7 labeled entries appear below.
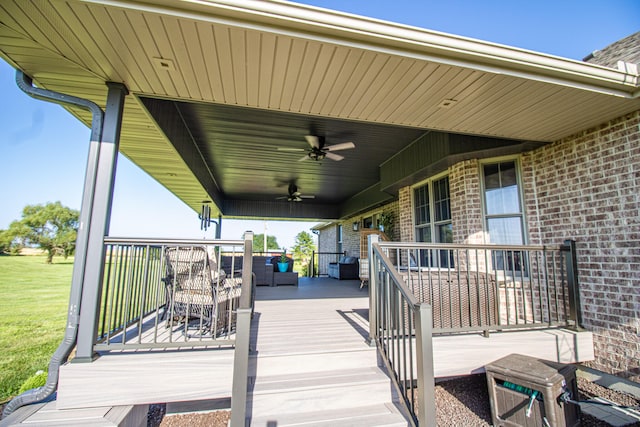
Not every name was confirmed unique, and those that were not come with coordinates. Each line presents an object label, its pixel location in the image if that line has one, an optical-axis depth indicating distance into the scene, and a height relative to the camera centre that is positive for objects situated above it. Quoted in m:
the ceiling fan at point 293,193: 8.79 +1.78
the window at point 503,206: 4.32 +0.71
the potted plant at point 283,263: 8.74 -0.32
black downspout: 2.24 +0.03
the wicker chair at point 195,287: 3.03 -0.36
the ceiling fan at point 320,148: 5.05 +1.82
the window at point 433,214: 5.38 +0.75
